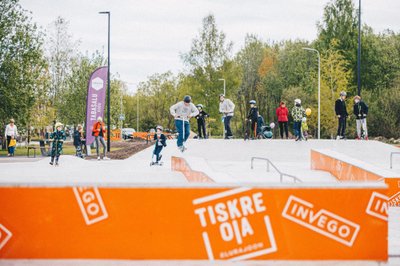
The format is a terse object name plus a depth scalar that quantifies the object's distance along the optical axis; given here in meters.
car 68.10
